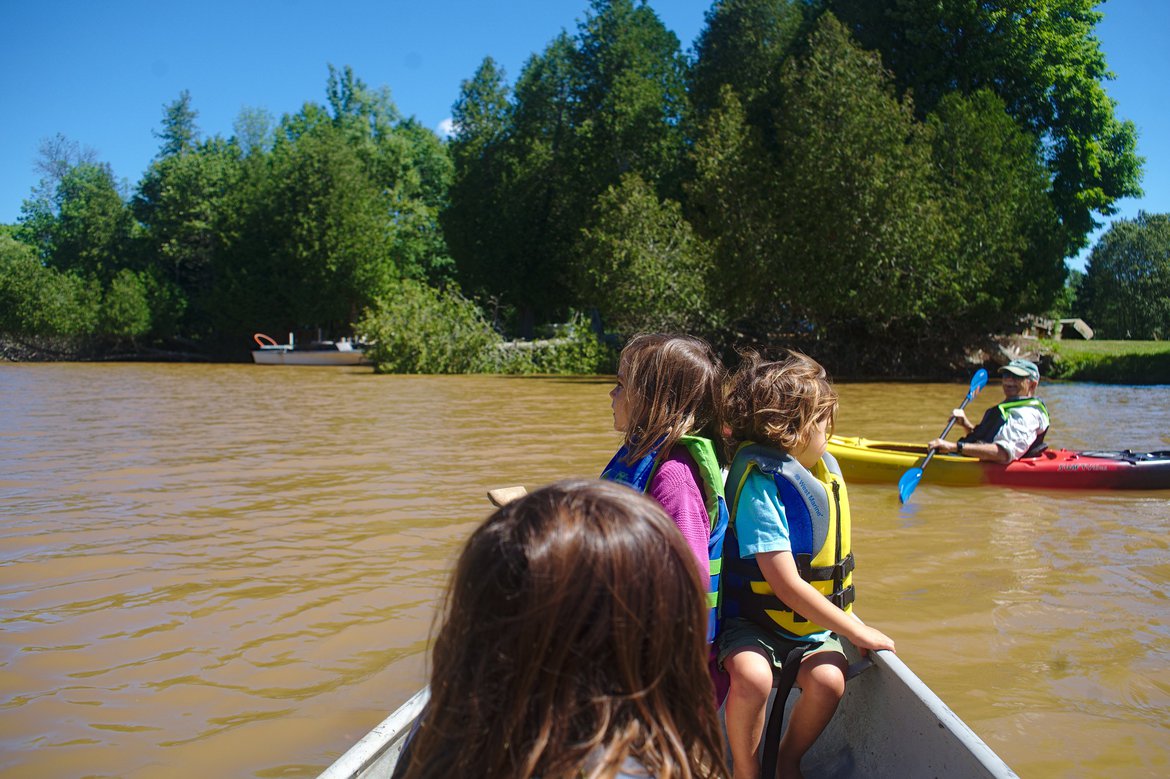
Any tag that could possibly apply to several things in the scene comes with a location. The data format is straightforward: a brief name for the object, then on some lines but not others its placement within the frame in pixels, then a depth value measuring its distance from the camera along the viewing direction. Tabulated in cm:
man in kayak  761
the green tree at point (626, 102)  3086
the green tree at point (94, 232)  4288
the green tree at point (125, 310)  3941
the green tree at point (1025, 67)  2462
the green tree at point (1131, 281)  4350
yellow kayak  767
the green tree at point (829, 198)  1989
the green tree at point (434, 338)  2625
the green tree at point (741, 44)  2991
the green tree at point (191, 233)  4128
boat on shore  3400
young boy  238
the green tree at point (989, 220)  2058
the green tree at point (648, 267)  2444
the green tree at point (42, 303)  3928
